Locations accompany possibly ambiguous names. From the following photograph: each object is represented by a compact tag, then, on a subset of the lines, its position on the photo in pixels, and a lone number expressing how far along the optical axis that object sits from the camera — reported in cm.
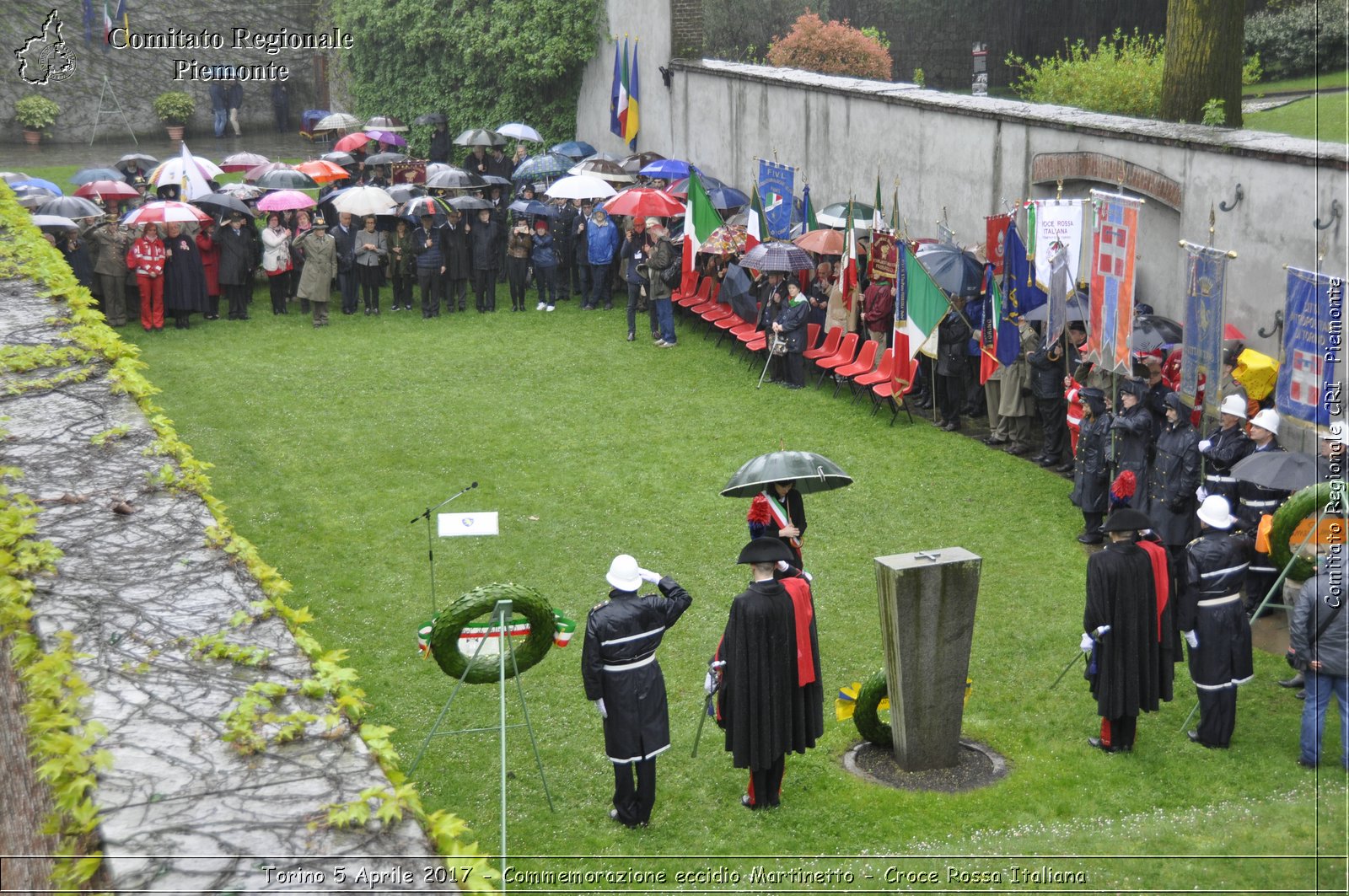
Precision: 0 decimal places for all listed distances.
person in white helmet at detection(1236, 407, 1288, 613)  1080
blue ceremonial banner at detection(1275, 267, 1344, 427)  1106
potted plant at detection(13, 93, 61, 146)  3466
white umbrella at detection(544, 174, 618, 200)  2083
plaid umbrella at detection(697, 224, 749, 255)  1909
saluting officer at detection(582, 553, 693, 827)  817
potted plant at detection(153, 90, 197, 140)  3672
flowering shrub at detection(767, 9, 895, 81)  2591
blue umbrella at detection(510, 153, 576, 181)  2405
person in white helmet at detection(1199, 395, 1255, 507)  1105
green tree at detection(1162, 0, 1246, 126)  1484
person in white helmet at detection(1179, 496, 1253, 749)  899
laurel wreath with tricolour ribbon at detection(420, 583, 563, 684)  827
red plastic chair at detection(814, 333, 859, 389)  1688
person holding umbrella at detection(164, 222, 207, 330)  2002
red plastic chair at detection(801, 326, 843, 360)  1727
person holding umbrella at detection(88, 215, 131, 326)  1975
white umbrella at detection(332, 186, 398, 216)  2092
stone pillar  862
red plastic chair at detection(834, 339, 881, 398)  1648
